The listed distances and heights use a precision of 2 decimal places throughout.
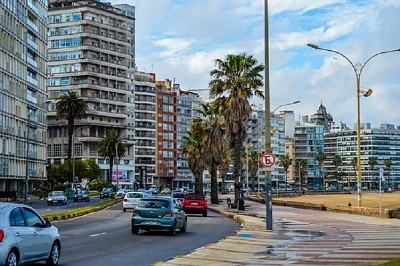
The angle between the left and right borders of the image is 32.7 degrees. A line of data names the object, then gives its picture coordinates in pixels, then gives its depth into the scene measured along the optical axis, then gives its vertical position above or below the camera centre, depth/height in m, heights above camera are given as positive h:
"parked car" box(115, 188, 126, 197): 101.56 -3.07
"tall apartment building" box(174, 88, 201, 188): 186.50 +12.59
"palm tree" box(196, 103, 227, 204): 69.00 +3.53
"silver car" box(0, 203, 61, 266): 12.83 -1.30
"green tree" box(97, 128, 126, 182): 127.31 +4.89
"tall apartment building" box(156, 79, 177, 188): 174.50 +9.44
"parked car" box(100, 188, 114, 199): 94.44 -2.91
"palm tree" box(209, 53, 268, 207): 56.22 +6.95
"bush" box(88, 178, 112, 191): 121.31 -1.97
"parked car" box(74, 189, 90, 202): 80.33 -2.70
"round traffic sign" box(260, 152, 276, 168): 28.36 +0.56
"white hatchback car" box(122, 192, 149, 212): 53.03 -2.12
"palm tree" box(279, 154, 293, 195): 189.88 +3.15
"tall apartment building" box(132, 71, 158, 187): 168.50 +11.93
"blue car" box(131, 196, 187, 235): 26.44 -1.65
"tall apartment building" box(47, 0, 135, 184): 139.38 +21.73
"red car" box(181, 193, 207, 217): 47.06 -2.23
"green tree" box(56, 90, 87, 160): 105.94 +10.35
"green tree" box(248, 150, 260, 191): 162.76 +2.34
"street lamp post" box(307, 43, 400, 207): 46.09 +5.34
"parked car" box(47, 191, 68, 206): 66.94 -2.53
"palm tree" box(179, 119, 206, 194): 82.09 +2.16
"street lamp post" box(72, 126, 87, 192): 103.19 +0.09
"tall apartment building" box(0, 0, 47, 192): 84.31 +11.30
